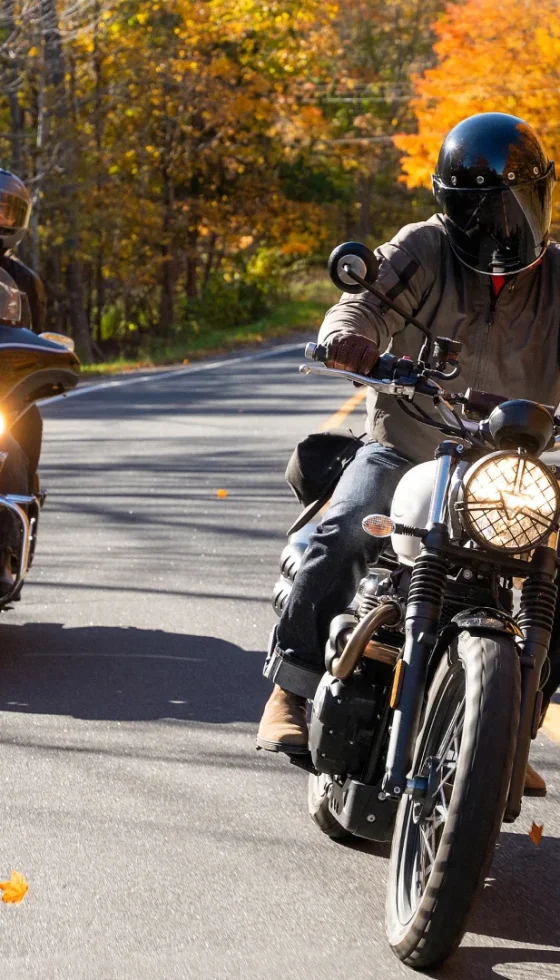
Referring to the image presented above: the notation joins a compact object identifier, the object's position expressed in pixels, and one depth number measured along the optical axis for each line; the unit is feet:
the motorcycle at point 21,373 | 40.60
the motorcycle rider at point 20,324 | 40.86
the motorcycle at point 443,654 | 21.50
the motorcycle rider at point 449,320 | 26.91
